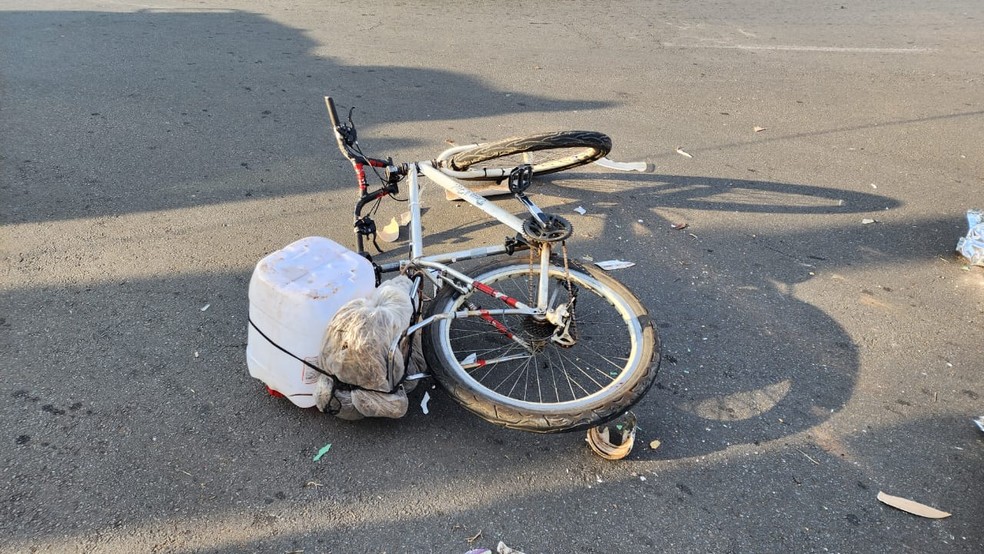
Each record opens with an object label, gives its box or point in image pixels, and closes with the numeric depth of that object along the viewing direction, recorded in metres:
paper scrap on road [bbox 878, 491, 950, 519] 2.53
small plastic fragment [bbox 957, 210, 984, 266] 4.06
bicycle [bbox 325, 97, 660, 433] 2.62
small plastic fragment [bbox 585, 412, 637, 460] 2.67
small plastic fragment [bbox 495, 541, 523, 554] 2.33
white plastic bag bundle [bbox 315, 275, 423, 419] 2.53
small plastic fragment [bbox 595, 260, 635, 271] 3.96
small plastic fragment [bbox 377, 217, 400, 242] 4.11
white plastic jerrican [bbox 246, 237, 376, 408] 2.61
